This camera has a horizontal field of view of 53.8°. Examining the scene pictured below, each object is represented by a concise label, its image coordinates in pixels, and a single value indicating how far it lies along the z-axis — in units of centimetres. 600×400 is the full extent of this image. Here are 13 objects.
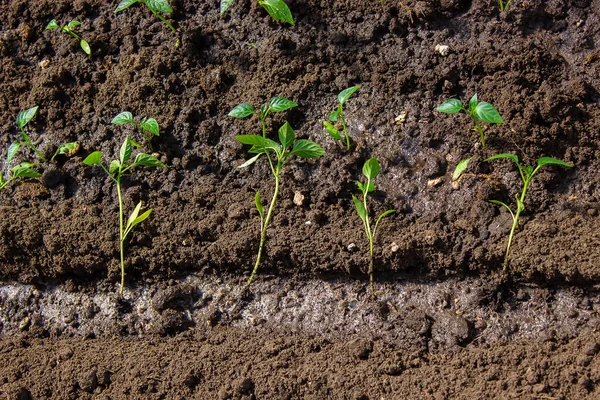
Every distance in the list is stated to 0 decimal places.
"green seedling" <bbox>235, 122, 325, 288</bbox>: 208
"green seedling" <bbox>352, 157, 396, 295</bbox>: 203
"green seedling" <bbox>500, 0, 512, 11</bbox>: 231
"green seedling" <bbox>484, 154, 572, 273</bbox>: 192
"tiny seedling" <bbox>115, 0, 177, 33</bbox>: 241
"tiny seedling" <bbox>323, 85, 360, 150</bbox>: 216
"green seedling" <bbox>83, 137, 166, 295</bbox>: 218
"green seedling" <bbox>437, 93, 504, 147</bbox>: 196
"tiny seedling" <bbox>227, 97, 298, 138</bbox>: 218
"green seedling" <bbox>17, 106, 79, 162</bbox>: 245
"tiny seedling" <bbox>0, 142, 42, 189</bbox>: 240
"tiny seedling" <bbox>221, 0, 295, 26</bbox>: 229
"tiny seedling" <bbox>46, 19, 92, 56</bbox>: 264
